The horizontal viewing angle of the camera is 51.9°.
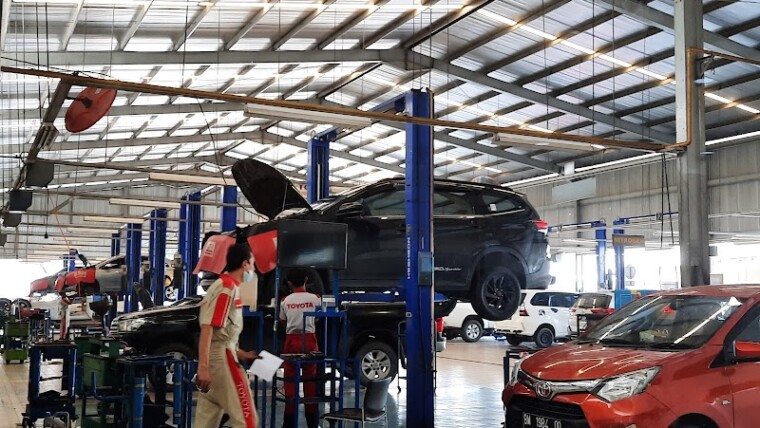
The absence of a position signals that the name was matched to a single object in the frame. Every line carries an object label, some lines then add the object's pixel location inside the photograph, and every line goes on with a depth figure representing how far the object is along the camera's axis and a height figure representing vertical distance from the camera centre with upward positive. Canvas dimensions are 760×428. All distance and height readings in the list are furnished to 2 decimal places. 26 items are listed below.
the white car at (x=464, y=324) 20.33 -1.20
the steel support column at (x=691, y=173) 8.89 +1.20
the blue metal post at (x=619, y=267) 21.08 +0.31
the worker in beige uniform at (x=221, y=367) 4.37 -0.50
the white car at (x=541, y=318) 18.09 -0.92
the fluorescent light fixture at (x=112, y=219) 18.14 +1.39
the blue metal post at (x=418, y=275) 7.70 +0.03
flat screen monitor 7.05 +0.31
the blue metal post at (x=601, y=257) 21.58 +0.61
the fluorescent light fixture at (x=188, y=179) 12.72 +1.68
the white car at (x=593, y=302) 16.78 -0.51
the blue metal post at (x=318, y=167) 11.23 +1.60
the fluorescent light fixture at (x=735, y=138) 16.93 +3.14
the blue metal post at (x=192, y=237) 16.19 +0.88
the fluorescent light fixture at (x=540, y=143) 8.98 +1.64
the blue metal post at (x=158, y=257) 18.12 +0.52
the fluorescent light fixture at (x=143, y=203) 15.59 +1.54
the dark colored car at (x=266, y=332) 9.17 -0.65
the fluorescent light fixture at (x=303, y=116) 7.87 +1.72
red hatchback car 4.68 -0.61
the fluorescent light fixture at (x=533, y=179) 22.19 +2.91
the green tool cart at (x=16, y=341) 13.84 -1.23
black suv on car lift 8.76 +0.53
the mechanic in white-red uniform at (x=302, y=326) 7.18 -0.45
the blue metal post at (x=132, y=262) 18.88 +0.44
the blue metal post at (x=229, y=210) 14.91 +1.32
